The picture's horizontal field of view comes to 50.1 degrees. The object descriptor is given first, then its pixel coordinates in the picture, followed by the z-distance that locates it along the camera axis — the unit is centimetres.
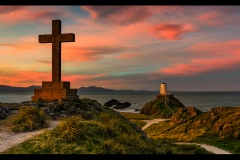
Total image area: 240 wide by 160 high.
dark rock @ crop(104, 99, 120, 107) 14241
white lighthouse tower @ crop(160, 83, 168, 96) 9338
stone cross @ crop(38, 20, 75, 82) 2076
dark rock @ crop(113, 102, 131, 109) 12862
